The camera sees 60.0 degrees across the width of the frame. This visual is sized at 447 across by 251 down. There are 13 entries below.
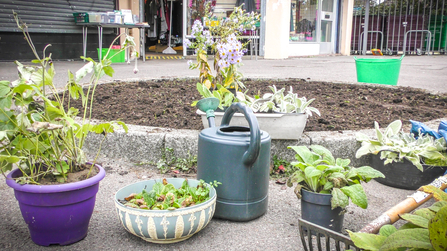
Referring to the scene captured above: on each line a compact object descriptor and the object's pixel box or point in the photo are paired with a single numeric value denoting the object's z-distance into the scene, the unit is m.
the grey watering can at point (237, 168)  1.79
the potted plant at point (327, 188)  1.67
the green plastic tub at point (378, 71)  4.64
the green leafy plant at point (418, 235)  1.01
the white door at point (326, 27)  13.55
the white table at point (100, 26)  8.34
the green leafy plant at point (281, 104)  2.54
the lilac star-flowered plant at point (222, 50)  3.12
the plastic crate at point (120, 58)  9.15
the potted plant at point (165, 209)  1.56
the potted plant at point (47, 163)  1.54
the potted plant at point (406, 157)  2.24
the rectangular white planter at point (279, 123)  2.40
